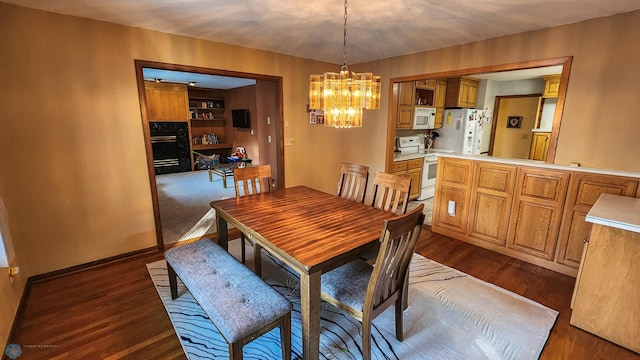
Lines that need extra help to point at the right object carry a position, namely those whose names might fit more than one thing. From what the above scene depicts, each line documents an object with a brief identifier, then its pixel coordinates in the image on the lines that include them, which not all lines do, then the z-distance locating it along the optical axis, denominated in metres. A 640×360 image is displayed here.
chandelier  1.97
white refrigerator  5.20
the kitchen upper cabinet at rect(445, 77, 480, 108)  5.12
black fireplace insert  6.93
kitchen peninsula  2.48
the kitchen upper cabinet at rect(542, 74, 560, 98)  4.94
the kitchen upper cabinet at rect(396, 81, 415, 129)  4.52
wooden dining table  1.49
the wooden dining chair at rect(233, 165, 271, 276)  2.73
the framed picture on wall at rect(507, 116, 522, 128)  6.01
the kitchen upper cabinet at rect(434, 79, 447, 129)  5.13
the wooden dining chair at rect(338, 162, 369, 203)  2.73
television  7.67
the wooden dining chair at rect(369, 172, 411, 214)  2.30
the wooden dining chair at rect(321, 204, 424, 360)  1.43
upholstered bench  1.36
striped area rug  1.76
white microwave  4.84
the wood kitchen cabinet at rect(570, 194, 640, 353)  1.75
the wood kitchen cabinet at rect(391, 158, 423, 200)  4.50
